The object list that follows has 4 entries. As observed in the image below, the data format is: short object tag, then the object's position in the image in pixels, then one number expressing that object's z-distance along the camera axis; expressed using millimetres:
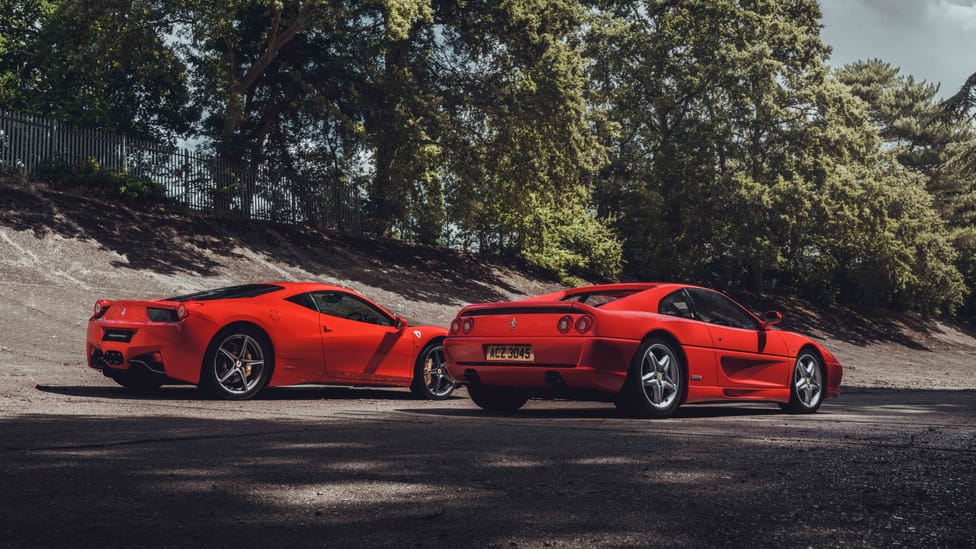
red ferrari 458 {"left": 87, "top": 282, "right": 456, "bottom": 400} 9109
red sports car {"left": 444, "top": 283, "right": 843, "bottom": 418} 8062
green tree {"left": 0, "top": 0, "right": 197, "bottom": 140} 22734
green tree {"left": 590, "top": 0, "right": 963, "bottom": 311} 32188
